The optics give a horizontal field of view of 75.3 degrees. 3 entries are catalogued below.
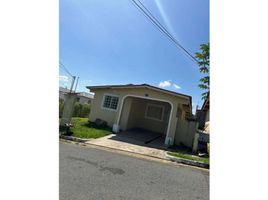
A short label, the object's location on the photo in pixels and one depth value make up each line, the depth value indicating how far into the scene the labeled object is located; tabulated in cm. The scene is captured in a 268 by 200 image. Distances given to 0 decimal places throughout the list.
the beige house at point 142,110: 1074
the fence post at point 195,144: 944
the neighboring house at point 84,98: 3731
